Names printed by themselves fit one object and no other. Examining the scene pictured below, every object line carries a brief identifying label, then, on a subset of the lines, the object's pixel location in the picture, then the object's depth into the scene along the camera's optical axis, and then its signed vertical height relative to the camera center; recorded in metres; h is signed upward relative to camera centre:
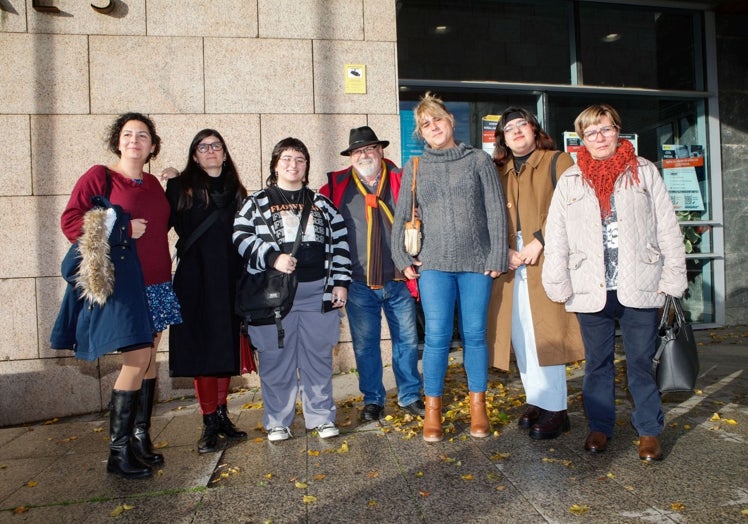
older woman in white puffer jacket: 2.99 -0.03
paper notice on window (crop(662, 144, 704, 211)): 7.34 +1.14
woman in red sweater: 3.15 +0.11
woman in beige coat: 3.47 -0.26
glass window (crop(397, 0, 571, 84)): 6.57 +2.75
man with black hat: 3.93 -0.13
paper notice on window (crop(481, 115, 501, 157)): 6.63 +1.57
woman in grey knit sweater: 3.40 +0.07
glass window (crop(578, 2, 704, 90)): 7.05 +2.77
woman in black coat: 3.52 -0.06
